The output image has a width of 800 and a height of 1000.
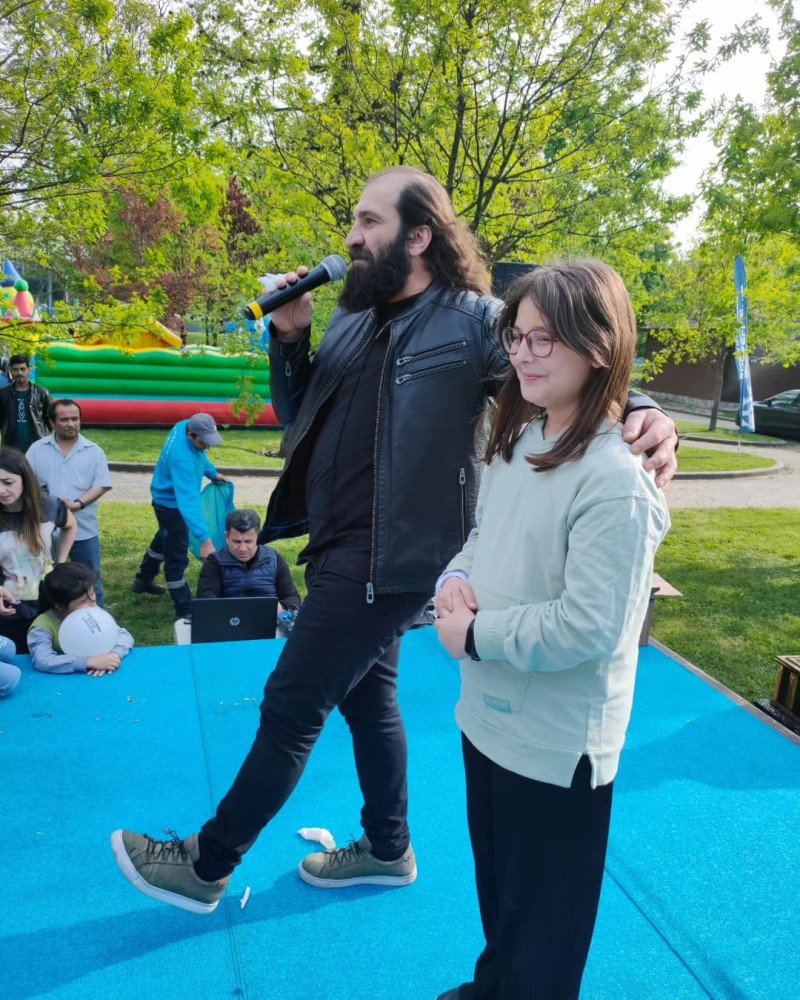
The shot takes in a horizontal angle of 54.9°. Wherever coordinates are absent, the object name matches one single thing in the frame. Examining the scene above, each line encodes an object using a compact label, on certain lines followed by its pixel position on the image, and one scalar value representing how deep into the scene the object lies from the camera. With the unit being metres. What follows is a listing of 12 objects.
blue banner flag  10.09
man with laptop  4.75
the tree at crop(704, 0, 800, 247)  7.34
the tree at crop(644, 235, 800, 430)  12.97
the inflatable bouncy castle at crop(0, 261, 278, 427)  14.77
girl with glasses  1.39
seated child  4.02
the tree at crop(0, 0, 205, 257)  4.97
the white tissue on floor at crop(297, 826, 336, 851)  2.71
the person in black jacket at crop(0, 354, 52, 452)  7.47
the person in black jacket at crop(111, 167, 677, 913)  2.03
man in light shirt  5.64
